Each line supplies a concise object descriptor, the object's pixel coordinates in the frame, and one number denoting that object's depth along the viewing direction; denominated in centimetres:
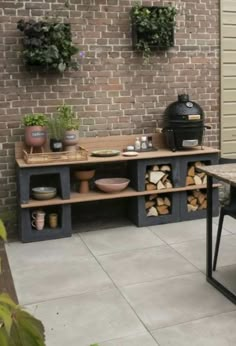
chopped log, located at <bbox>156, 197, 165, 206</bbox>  466
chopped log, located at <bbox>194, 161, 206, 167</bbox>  472
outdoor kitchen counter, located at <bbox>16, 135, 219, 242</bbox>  418
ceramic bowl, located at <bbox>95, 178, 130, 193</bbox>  445
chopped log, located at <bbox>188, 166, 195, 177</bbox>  471
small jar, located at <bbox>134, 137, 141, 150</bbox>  471
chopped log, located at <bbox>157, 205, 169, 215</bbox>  468
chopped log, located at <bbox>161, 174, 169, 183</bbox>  461
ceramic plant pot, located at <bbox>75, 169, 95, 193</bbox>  453
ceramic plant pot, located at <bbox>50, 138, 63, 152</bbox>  437
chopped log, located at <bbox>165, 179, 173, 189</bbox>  461
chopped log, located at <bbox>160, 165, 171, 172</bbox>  460
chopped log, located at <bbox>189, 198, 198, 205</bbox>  479
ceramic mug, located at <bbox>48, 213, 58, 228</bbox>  434
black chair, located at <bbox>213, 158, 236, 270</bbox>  316
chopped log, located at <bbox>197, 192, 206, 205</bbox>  481
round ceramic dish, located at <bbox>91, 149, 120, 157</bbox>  446
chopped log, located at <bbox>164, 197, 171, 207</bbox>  470
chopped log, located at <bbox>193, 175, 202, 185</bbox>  473
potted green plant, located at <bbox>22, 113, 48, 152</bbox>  423
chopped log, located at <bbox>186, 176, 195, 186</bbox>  471
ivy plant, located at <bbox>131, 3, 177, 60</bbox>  452
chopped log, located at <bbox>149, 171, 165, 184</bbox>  455
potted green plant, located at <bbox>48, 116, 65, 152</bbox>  437
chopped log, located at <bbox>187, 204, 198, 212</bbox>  477
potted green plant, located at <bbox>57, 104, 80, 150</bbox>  439
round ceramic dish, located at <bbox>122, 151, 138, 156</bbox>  450
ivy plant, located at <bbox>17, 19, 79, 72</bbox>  414
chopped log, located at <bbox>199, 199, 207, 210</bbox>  483
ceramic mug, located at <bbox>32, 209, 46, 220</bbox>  427
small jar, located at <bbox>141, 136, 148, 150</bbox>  474
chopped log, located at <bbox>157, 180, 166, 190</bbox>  458
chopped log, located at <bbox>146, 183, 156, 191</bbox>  456
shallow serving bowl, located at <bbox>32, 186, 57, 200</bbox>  423
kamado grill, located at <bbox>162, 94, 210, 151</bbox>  454
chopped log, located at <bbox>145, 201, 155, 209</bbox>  463
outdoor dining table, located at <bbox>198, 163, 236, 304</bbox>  292
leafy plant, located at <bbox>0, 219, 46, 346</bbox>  74
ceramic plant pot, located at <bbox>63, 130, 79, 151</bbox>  440
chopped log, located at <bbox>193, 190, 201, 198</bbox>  479
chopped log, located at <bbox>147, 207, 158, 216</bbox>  464
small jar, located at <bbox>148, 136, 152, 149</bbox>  479
